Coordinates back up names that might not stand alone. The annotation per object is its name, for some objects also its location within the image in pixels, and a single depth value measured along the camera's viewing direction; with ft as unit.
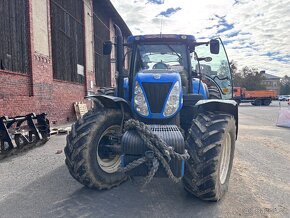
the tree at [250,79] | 175.03
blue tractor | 8.55
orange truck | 92.42
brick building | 23.23
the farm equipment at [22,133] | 16.03
